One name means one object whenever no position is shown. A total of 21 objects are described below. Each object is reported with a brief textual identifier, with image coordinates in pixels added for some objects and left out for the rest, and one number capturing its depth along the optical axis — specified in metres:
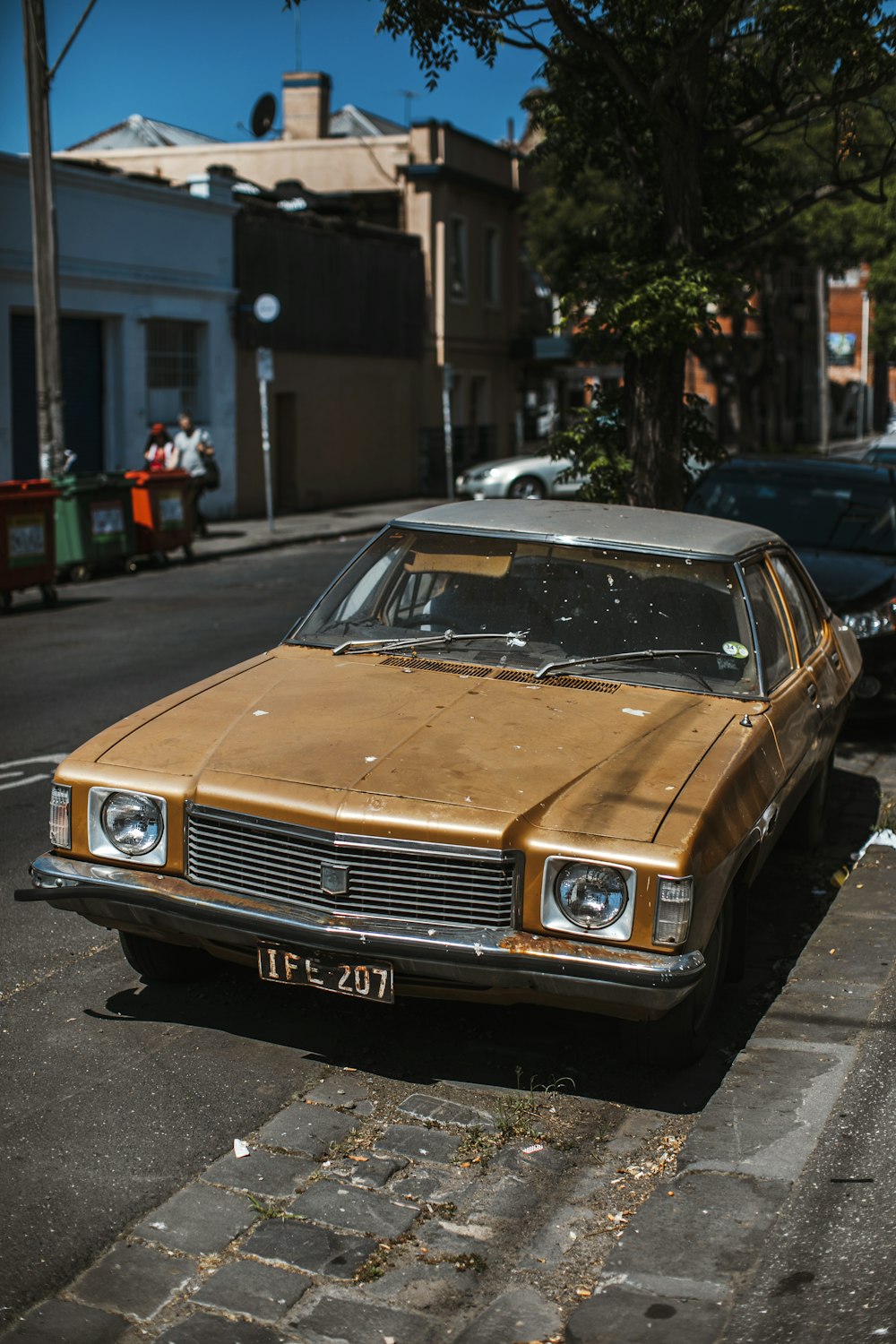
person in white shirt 22.05
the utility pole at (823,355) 50.25
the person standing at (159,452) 21.58
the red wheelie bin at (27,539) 15.43
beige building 34.81
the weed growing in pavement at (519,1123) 4.15
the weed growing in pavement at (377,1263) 3.51
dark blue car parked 9.12
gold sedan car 4.11
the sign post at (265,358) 22.84
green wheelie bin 17.95
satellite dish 36.06
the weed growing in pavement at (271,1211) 3.76
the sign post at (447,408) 28.95
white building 22.34
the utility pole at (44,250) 18.58
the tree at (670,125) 9.98
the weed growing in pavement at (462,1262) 3.57
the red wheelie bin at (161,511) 19.12
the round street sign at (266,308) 24.55
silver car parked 26.98
